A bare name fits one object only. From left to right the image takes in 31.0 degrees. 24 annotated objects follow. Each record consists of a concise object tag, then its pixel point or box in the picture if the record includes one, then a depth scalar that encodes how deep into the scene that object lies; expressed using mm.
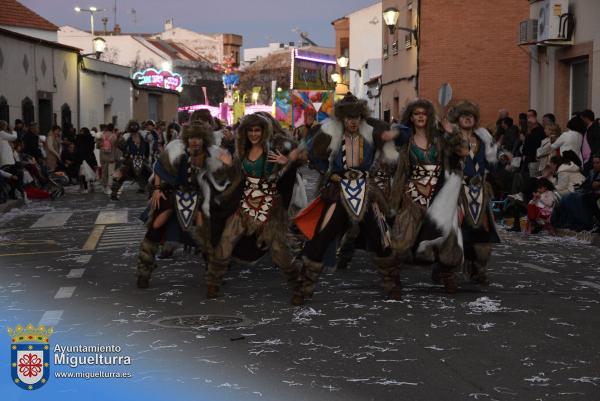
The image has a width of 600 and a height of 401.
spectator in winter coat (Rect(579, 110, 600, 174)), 16500
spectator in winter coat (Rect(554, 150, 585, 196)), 16031
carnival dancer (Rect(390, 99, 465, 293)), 9438
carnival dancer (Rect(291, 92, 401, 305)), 9070
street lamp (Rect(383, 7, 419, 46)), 29386
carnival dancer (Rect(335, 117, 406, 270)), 9211
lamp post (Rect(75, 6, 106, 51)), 56344
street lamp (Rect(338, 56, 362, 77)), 47250
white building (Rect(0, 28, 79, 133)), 30344
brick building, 34531
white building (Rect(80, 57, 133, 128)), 39625
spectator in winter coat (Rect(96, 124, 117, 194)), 25469
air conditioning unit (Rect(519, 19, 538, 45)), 23938
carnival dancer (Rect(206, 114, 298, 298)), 9336
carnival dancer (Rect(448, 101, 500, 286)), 10062
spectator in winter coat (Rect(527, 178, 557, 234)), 15609
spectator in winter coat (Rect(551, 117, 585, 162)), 16938
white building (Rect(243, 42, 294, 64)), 131250
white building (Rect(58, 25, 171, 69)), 77562
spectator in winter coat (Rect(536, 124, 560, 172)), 17625
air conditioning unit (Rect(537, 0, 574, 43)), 22141
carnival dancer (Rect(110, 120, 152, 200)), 22094
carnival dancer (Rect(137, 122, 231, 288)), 9773
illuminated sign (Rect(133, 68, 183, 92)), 56656
